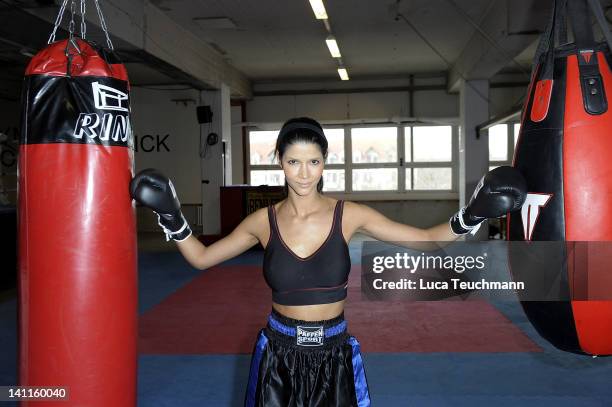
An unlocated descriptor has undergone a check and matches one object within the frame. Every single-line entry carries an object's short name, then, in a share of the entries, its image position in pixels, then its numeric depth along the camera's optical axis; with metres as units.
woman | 1.64
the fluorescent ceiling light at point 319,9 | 6.48
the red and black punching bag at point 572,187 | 1.53
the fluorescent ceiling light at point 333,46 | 8.18
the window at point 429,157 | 12.30
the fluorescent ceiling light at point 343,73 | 10.75
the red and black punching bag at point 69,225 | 1.62
